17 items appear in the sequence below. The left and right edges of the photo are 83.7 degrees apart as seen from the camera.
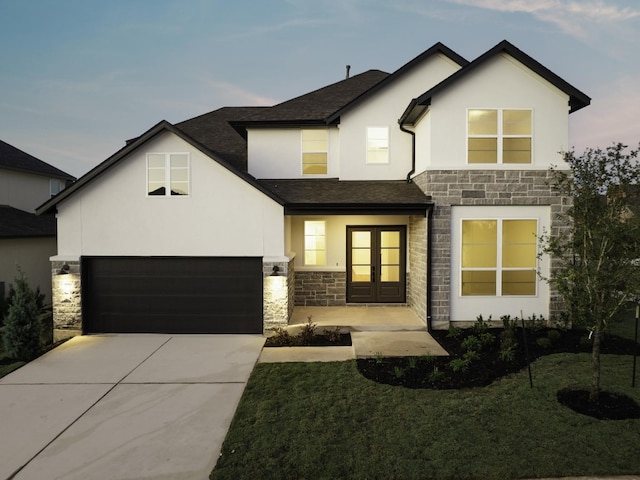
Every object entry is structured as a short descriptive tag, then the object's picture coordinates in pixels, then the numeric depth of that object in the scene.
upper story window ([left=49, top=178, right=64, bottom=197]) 17.73
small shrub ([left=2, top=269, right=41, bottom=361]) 7.61
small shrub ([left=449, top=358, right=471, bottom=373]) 6.49
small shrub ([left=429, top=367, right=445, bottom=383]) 6.13
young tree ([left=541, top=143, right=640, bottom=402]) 5.20
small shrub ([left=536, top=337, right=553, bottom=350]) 7.78
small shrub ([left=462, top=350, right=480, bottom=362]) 6.97
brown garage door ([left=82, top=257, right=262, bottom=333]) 9.27
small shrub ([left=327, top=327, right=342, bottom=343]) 8.44
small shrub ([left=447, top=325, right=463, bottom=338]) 8.59
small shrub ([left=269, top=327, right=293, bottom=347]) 8.35
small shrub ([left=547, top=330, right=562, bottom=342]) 8.12
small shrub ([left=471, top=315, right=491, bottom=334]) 8.72
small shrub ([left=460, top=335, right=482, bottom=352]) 7.63
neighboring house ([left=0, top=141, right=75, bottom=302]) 12.12
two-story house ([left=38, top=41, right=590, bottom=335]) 9.00
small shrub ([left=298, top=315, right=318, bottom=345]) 8.40
